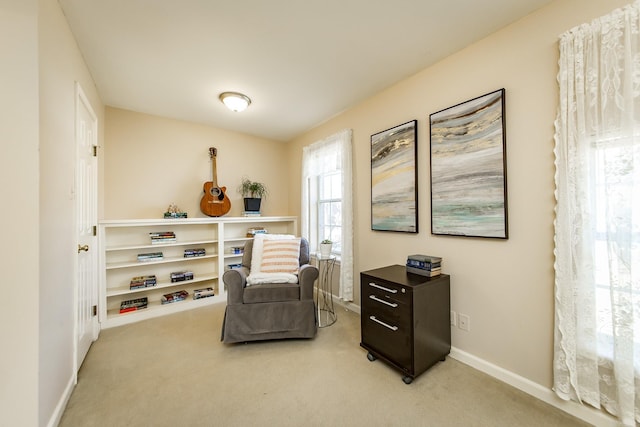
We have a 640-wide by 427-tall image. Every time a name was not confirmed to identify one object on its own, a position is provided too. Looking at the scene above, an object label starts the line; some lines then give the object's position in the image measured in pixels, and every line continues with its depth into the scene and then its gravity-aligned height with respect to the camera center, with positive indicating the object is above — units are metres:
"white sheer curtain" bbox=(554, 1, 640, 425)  1.21 -0.02
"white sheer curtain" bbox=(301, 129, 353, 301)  2.90 +0.46
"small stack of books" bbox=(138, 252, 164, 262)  2.90 -0.48
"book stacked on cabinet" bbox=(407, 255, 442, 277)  1.91 -0.41
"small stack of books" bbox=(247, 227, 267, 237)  3.67 -0.24
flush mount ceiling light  2.56 +1.21
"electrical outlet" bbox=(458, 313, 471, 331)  1.89 -0.84
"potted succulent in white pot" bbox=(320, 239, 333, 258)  2.75 -0.38
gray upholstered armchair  2.16 -0.85
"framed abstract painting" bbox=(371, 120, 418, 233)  2.24 +0.34
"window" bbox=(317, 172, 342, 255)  3.33 +0.08
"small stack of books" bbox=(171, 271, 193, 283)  3.07 -0.76
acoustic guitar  3.37 +0.24
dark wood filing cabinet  1.70 -0.78
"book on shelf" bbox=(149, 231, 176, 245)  2.98 -0.26
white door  1.85 -0.05
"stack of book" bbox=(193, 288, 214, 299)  3.15 -1.00
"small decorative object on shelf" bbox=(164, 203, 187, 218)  3.10 +0.04
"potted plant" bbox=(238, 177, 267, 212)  3.67 +0.33
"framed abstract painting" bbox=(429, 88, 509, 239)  1.70 +0.33
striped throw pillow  2.54 -0.44
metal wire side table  2.75 -1.06
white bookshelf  2.69 -0.54
